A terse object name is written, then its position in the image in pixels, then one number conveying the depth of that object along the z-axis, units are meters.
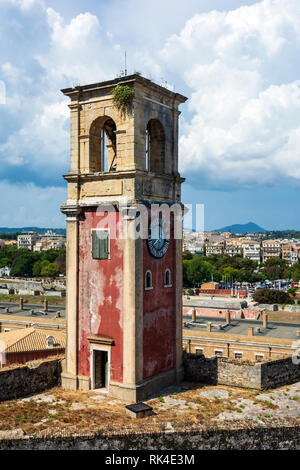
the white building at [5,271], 163.12
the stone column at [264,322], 45.77
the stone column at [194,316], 51.04
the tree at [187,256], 159.24
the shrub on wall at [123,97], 21.34
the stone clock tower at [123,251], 21.19
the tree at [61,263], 159.80
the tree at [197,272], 132.75
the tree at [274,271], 150.50
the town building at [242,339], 38.62
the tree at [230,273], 142.00
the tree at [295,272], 136.50
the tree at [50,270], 150.25
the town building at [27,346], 29.59
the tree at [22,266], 159.50
